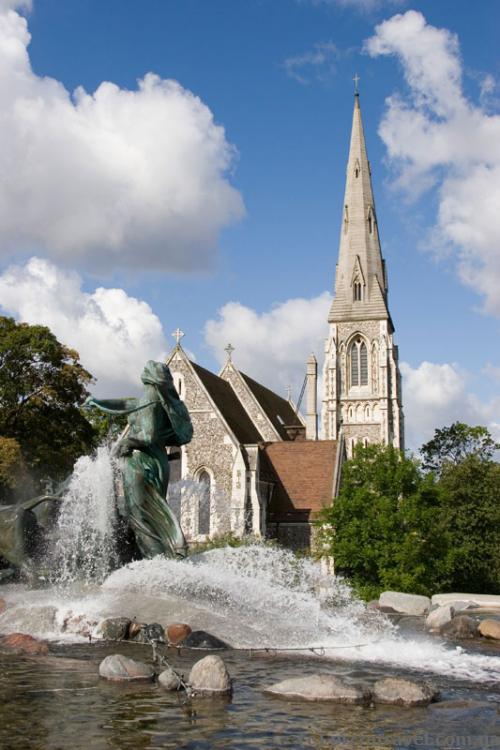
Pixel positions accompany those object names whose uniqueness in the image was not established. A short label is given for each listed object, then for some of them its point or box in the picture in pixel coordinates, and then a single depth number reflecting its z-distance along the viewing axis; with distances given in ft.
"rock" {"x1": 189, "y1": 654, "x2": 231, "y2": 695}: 26.40
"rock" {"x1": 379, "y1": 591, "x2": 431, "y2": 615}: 62.59
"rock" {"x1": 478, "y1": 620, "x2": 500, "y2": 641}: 44.83
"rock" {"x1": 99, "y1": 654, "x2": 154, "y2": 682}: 28.14
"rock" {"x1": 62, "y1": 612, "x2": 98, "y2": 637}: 37.14
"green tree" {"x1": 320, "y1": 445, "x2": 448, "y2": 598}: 83.30
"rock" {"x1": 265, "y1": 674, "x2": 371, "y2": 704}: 25.50
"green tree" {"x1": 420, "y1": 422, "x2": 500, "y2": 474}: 187.93
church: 107.45
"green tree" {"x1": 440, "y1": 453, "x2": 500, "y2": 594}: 122.62
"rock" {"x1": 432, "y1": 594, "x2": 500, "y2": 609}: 70.66
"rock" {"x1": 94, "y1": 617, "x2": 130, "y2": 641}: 36.55
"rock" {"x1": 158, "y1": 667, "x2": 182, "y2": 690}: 26.86
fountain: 22.02
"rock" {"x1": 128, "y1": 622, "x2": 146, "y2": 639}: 36.69
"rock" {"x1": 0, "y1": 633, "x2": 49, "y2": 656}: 33.01
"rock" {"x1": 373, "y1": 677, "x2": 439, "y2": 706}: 25.45
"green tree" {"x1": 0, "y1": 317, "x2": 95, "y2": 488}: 113.19
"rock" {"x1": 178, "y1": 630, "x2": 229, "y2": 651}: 35.29
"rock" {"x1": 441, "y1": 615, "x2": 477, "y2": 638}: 46.14
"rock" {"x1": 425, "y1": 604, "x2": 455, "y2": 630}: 50.06
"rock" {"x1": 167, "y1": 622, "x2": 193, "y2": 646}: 35.70
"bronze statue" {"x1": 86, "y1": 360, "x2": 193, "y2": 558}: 44.04
